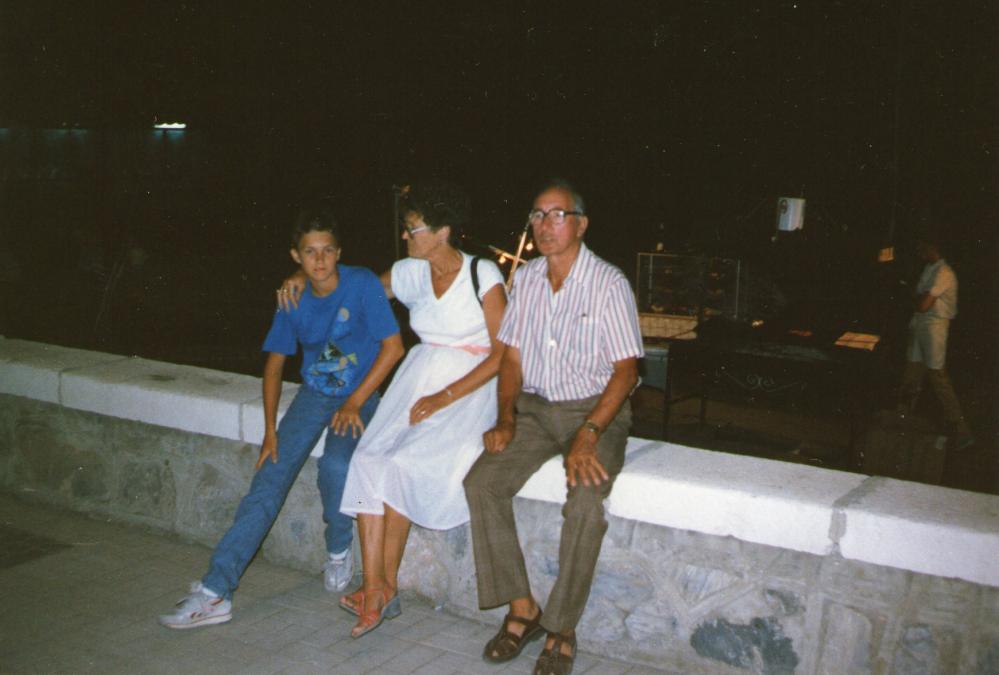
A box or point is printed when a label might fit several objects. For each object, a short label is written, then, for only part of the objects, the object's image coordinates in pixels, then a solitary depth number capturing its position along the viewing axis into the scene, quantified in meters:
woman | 3.48
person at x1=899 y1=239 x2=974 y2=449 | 8.83
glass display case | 9.48
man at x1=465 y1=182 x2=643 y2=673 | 3.16
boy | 3.76
